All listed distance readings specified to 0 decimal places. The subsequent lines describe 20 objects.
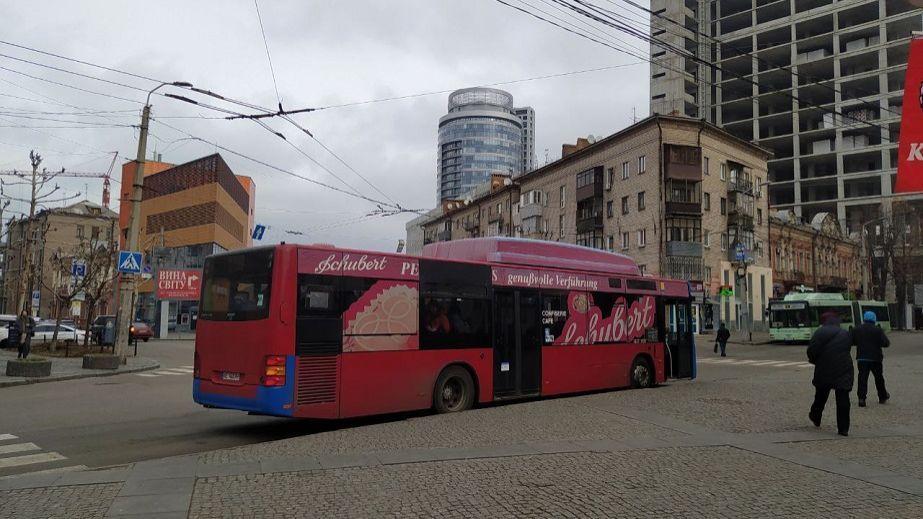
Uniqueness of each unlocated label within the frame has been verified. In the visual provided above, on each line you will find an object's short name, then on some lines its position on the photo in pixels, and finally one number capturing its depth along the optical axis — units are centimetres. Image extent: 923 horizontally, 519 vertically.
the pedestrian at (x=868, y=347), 1212
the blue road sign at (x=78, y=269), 2542
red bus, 955
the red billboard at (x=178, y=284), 5309
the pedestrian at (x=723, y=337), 3212
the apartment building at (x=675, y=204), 4984
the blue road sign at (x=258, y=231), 3292
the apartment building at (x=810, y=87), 7631
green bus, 4041
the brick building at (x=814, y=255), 6084
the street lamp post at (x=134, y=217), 2073
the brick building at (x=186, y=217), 5862
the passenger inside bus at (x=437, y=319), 1132
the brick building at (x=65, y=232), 8619
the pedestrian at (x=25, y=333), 2166
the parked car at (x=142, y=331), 4550
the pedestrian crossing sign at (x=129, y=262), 2009
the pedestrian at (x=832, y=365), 902
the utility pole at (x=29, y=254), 2701
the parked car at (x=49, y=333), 3726
